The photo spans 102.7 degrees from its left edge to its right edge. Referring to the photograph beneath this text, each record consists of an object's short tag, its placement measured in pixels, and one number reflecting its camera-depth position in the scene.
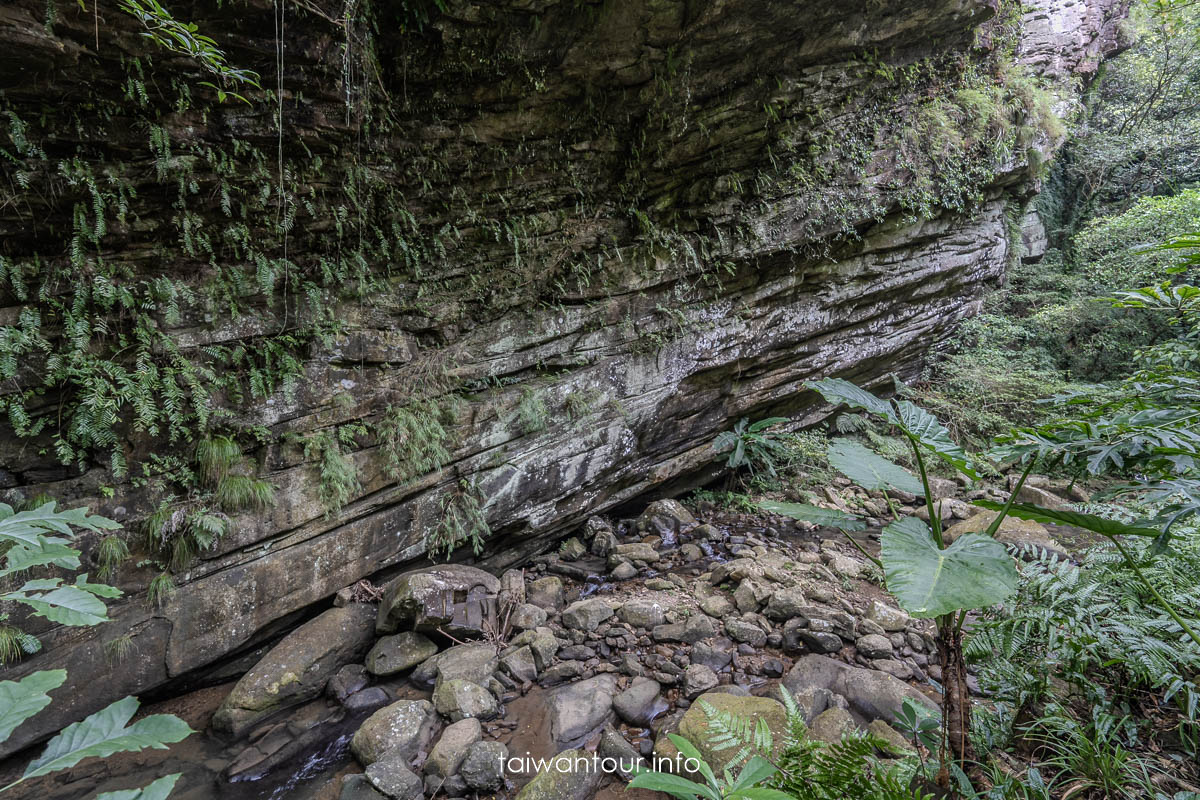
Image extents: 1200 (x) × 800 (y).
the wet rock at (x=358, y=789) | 3.26
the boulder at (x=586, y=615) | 4.65
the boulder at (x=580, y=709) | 3.59
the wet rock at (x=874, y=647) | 3.91
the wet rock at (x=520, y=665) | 4.16
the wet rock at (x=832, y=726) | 3.06
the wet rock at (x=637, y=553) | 5.89
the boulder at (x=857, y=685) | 3.32
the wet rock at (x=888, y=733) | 2.98
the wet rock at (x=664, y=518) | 6.75
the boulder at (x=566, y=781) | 3.04
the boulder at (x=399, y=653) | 4.43
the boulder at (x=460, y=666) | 4.20
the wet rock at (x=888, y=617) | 4.22
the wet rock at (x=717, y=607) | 4.61
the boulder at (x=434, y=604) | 4.54
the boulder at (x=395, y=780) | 3.24
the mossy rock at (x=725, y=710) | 2.95
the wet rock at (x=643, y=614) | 4.56
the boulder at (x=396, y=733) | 3.58
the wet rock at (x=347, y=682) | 4.28
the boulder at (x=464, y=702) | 3.82
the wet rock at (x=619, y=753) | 3.18
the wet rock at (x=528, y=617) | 4.78
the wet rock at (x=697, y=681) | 3.74
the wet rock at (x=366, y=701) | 4.18
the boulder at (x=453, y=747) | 3.33
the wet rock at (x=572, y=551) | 6.25
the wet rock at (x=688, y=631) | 4.30
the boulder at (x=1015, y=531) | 5.09
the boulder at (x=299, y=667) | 4.03
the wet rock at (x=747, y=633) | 4.20
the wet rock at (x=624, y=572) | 5.59
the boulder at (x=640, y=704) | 3.63
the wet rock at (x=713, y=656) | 4.02
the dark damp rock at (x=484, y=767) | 3.25
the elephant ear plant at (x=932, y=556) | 1.65
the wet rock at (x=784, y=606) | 4.39
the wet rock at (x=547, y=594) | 5.19
